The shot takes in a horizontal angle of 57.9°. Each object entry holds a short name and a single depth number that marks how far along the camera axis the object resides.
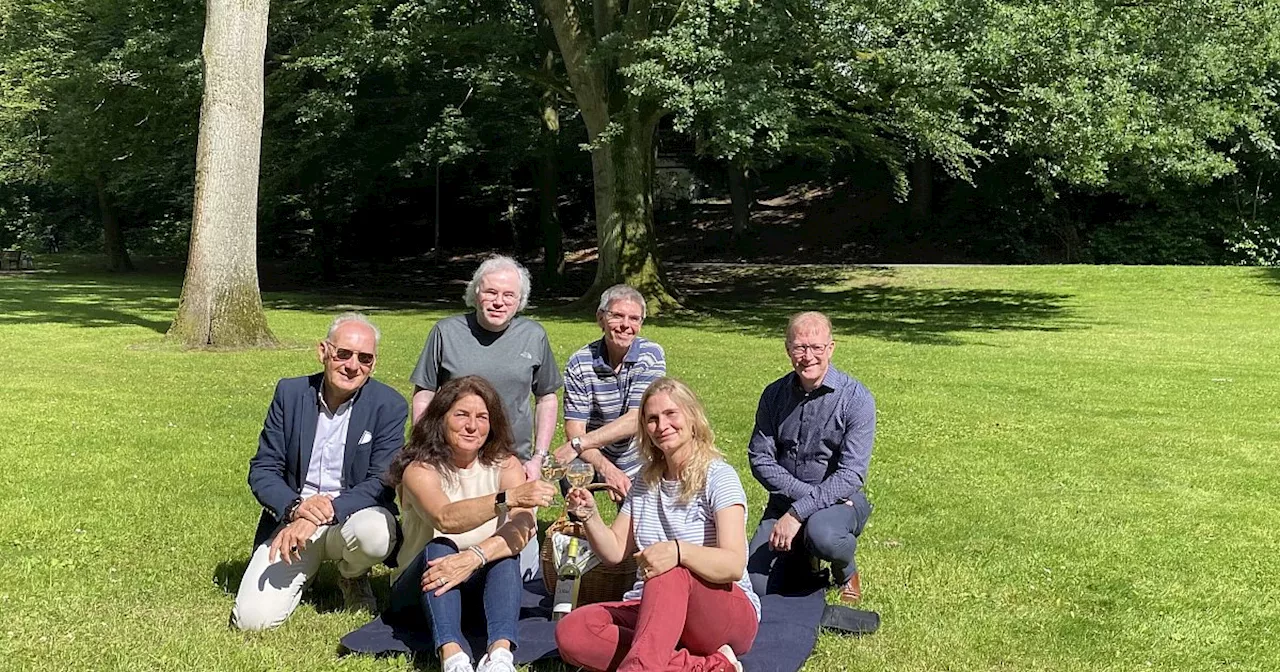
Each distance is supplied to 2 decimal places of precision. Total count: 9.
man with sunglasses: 4.63
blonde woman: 3.83
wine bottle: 4.61
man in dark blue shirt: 4.84
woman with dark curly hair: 4.17
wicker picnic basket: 4.39
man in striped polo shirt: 5.39
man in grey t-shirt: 5.25
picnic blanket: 4.29
